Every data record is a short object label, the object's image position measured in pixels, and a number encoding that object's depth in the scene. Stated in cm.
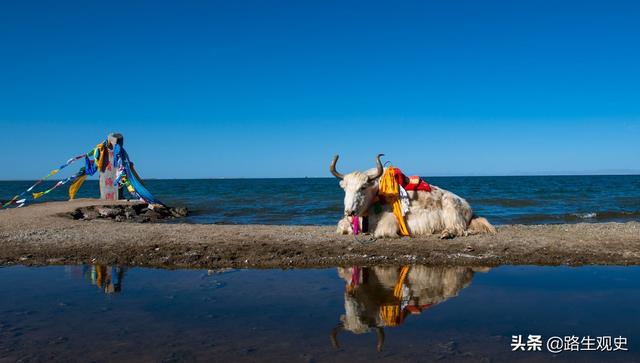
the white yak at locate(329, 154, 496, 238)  788
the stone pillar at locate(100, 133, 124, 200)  1642
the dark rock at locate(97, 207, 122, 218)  1395
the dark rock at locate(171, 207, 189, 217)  1649
